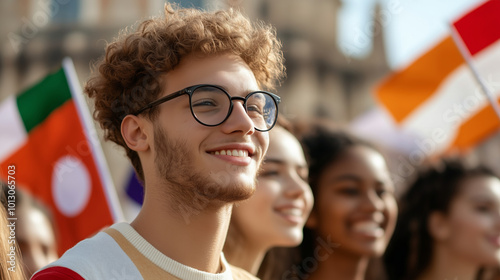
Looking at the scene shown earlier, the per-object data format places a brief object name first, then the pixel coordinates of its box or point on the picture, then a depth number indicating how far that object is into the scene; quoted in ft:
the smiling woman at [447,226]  14.14
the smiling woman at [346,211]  12.91
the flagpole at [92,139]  14.85
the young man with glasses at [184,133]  6.84
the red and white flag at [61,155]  15.06
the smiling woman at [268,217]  10.85
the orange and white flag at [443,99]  17.07
